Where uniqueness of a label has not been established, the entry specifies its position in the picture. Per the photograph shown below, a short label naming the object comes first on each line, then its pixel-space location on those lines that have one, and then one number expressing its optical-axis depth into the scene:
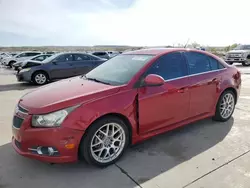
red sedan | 2.79
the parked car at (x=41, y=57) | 15.52
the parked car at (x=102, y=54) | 22.52
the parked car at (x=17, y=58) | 23.19
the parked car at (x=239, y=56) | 18.20
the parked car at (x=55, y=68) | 10.37
